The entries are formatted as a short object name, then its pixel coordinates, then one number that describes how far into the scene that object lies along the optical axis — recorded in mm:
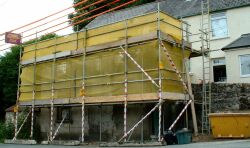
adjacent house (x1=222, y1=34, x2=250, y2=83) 24703
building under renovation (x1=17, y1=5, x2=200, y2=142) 17078
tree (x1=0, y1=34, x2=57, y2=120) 39719
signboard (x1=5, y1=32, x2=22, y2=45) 24859
